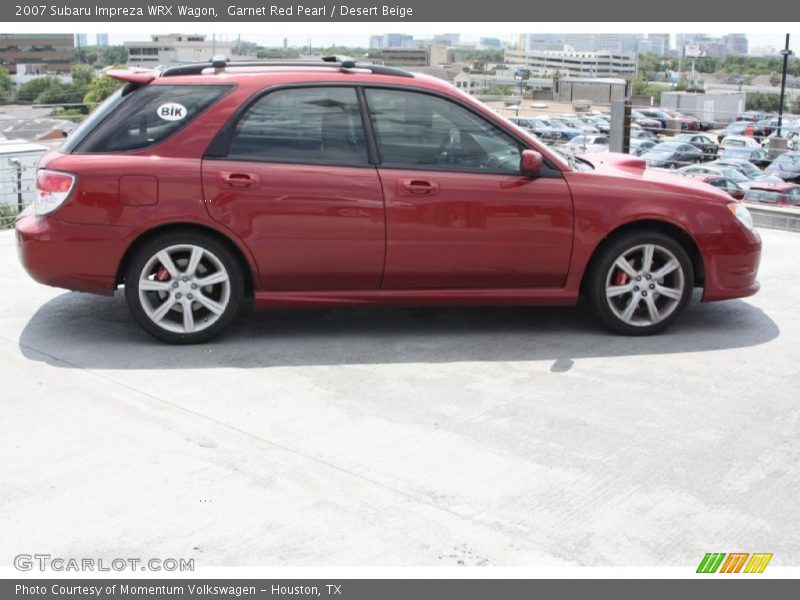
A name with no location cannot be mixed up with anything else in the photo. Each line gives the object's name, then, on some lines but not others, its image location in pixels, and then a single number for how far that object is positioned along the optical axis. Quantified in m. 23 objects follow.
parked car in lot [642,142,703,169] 44.12
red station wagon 5.95
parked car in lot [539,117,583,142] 65.12
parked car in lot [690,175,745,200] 35.14
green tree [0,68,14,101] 79.57
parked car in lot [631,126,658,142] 61.80
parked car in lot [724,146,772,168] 48.09
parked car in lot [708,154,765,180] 44.83
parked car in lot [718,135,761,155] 56.78
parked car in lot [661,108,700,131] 74.88
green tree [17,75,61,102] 74.81
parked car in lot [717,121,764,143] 65.81
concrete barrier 9.72
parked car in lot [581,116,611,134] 69.84
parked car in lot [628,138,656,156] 49.23
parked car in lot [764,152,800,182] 42.17
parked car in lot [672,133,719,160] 49.84
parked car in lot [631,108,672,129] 73.38
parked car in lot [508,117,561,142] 58.91
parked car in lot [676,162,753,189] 41.66
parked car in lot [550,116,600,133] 67.55
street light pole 50.25
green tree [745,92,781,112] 108.36
